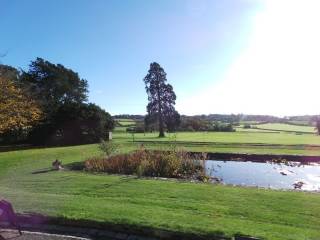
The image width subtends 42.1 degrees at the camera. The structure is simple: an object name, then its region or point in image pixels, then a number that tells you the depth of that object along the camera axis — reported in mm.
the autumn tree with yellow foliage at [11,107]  23794
